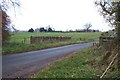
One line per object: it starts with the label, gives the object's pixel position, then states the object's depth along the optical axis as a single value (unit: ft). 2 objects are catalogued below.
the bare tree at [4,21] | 33.78
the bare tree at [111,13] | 18.47
